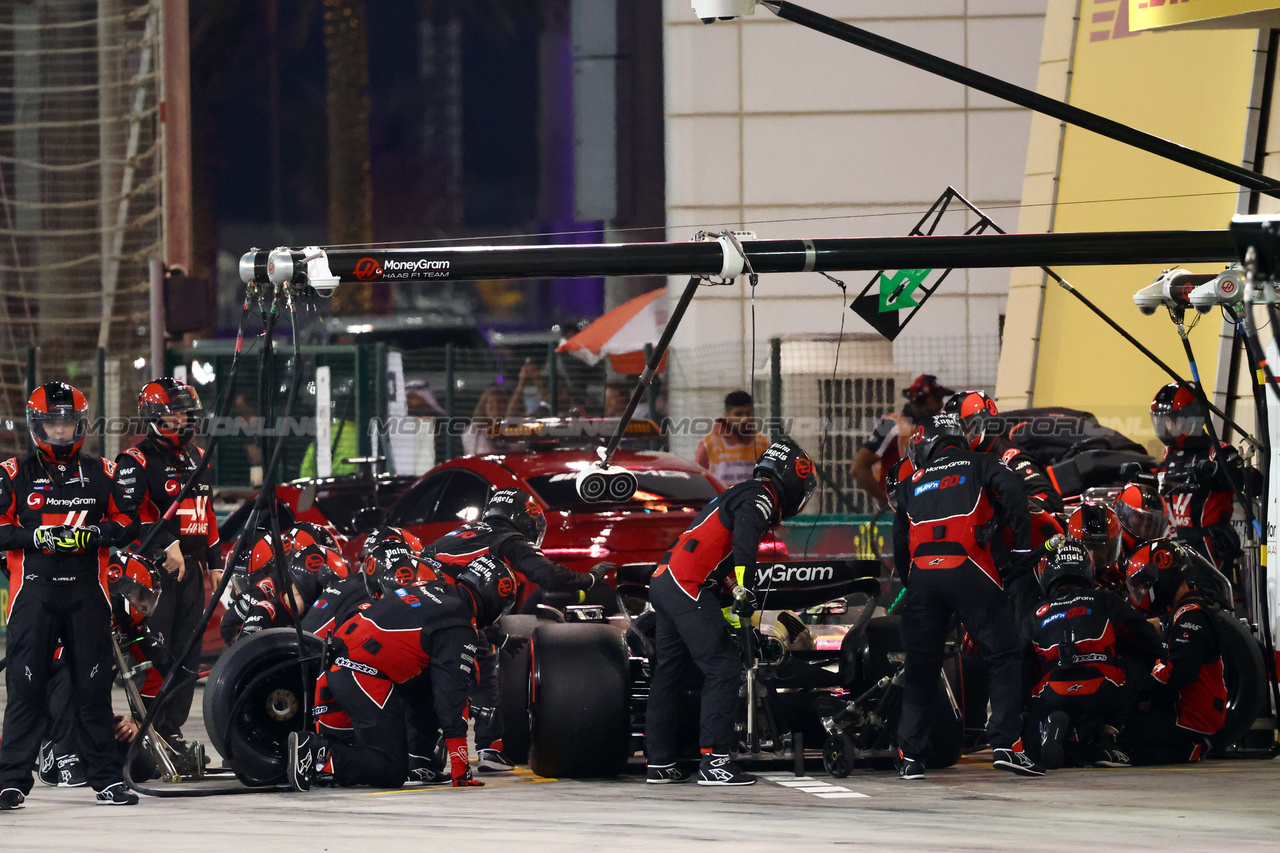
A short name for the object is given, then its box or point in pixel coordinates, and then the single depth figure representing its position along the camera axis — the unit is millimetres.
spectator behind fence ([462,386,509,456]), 32531
